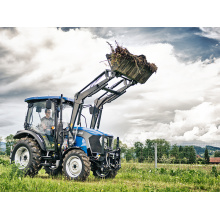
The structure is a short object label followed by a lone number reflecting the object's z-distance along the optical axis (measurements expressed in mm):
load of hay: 7309
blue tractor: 7594
